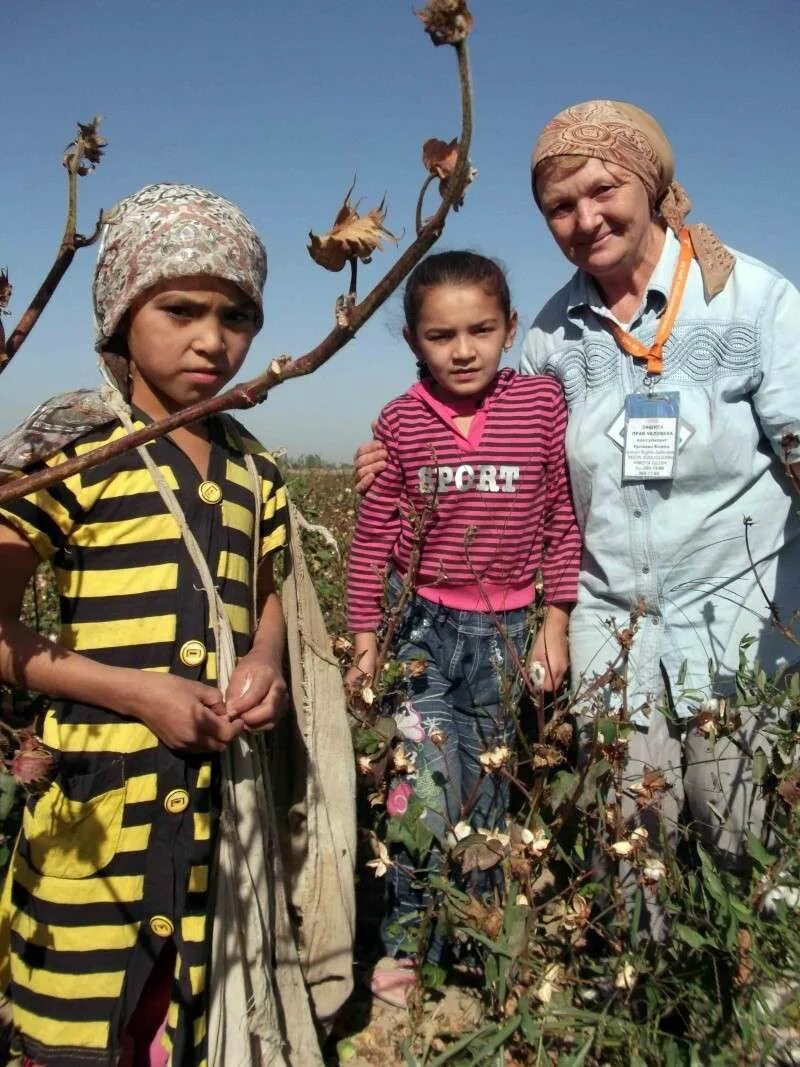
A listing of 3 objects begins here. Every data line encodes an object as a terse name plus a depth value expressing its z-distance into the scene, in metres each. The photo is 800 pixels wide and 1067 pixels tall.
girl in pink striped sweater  2.27
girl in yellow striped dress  1.43
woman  2.07
